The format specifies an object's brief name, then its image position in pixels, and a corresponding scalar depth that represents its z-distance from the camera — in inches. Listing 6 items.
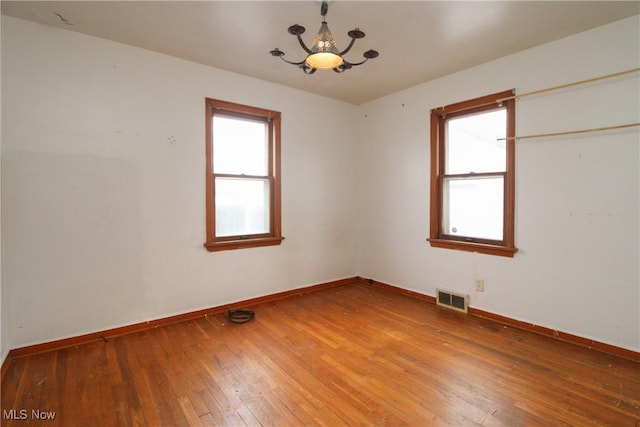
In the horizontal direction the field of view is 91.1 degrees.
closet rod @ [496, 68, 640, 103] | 96.4
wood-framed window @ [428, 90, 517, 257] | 123.6
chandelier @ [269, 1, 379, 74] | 82.4
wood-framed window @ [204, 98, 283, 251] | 134.3
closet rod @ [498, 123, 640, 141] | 97.1
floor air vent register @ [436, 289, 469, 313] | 136.0
